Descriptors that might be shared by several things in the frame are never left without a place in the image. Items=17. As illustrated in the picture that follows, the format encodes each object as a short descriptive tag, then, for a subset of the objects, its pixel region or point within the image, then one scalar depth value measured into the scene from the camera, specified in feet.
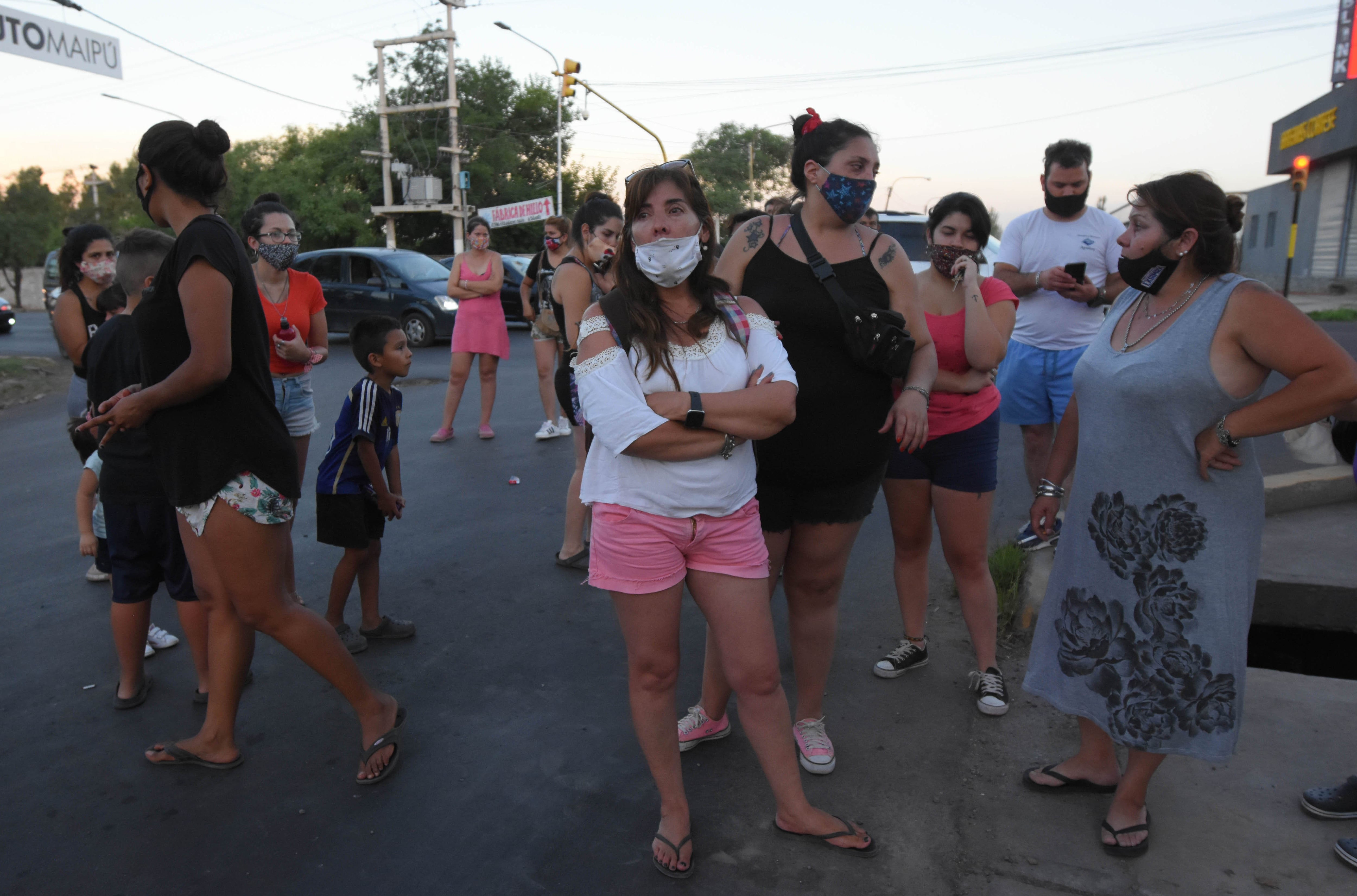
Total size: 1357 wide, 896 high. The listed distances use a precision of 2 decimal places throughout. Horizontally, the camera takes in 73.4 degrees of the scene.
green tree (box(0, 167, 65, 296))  146.41
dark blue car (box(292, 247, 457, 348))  51.52
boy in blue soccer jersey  12.68
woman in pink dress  27.02
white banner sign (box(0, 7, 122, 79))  36.40
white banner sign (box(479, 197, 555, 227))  107.86
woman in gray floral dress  7.79
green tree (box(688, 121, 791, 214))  238.68
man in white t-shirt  15.65
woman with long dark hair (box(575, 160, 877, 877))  7.73
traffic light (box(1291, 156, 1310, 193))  65.87
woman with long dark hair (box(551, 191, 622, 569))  14.58
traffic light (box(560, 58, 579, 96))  79.77
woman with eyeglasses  13.76
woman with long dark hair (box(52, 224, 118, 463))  13.35
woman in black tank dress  9.15
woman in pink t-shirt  11.18
